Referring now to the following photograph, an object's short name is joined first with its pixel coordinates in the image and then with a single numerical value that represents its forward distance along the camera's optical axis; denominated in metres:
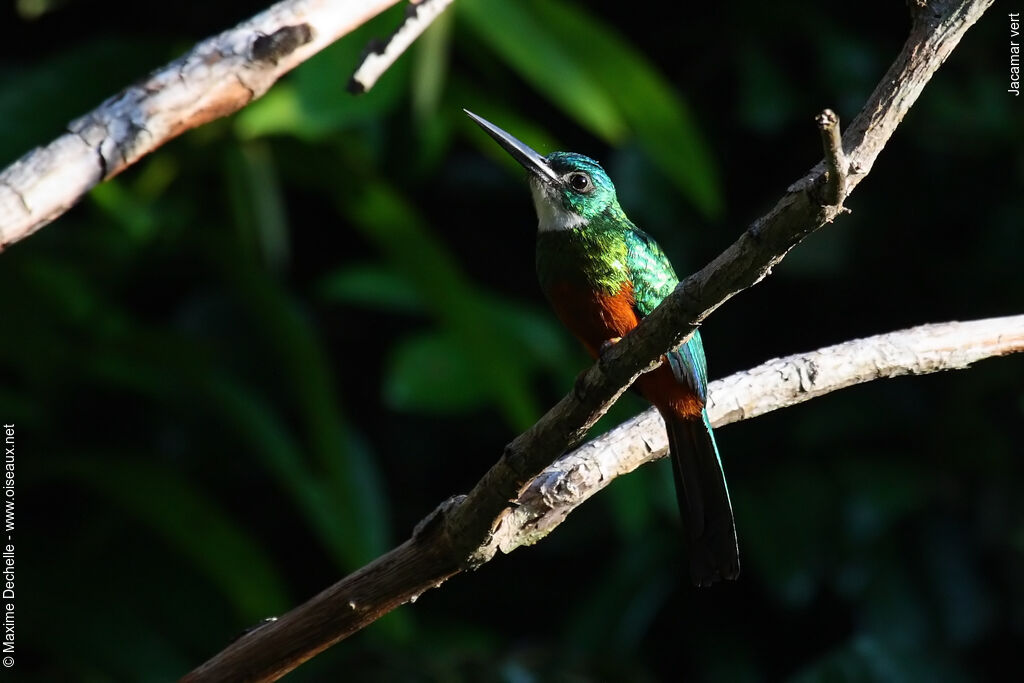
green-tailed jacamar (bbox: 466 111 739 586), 3.29
